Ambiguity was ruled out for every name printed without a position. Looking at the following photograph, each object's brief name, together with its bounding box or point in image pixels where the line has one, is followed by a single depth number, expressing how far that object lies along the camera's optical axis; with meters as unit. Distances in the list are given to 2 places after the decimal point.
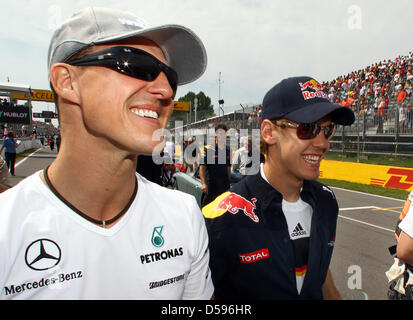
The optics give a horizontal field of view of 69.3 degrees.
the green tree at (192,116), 28.07
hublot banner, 24.95
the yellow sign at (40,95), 30.20
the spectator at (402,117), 13.69
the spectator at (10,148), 12.87
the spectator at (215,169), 5.85
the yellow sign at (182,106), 35.66
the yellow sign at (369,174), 11.27
